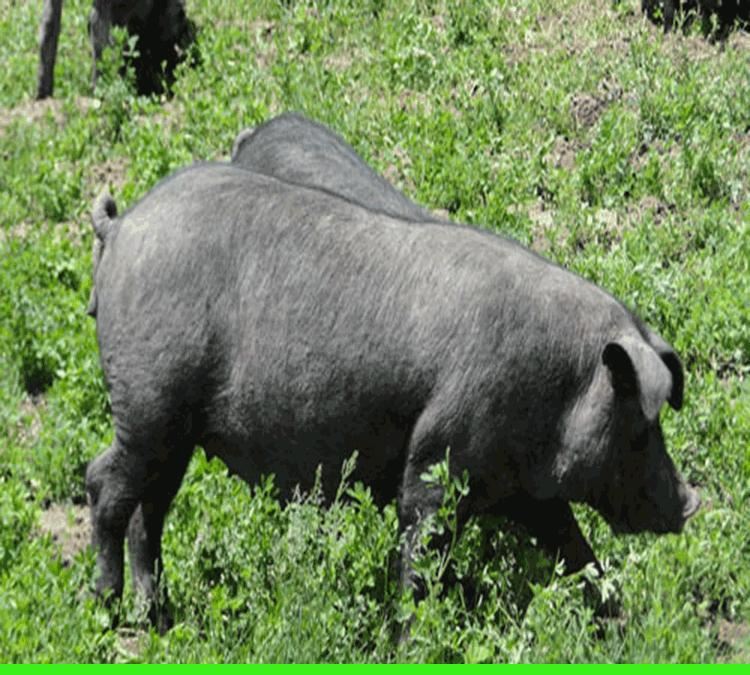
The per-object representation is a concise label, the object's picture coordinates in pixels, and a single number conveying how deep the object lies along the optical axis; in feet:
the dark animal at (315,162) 43.34
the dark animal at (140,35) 73.61
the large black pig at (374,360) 36.50
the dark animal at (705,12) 71.67
